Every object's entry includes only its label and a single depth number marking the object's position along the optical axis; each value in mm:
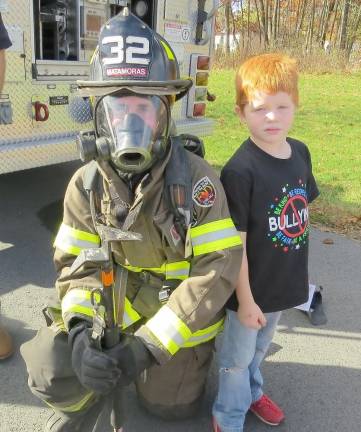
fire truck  3723
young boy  1894
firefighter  1673
